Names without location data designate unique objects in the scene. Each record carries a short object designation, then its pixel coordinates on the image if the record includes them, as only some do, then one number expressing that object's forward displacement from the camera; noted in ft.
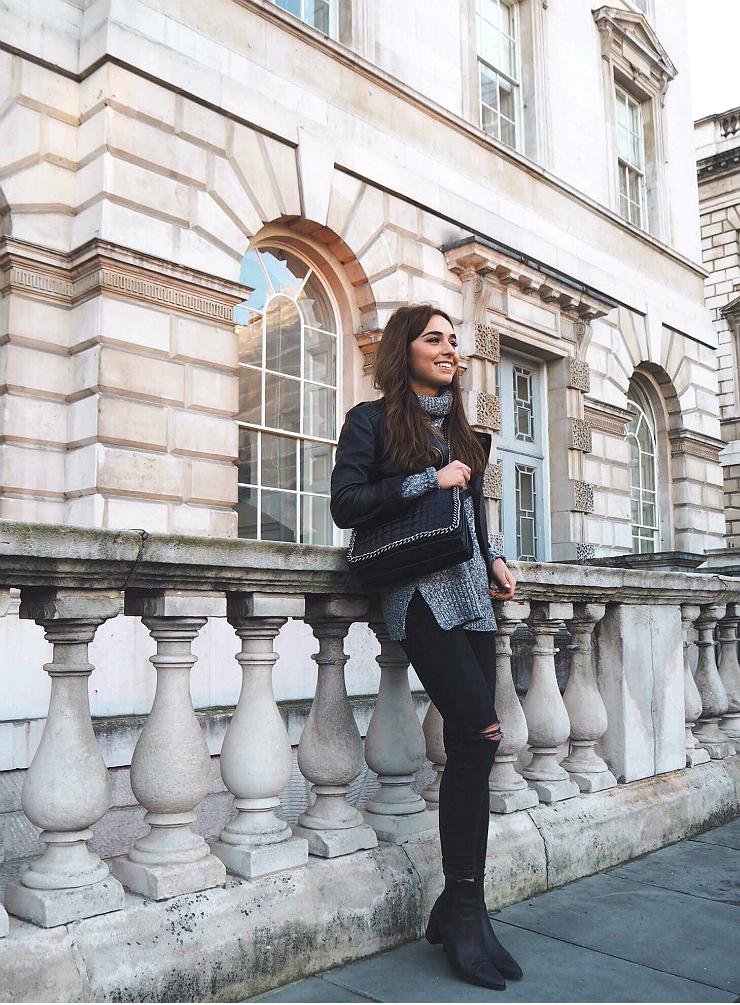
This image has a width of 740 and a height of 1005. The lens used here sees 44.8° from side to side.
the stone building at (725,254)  76.18
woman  8.56
